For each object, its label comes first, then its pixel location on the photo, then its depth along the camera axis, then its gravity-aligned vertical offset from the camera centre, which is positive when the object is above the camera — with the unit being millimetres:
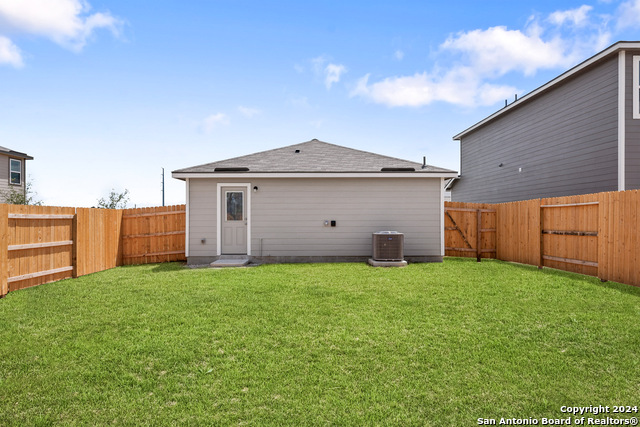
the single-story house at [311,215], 10250 -18
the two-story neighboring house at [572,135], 9156 +2838
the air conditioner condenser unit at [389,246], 9438 -929
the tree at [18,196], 17875 +990
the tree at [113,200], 20111 +858
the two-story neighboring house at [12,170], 17797 +2482
